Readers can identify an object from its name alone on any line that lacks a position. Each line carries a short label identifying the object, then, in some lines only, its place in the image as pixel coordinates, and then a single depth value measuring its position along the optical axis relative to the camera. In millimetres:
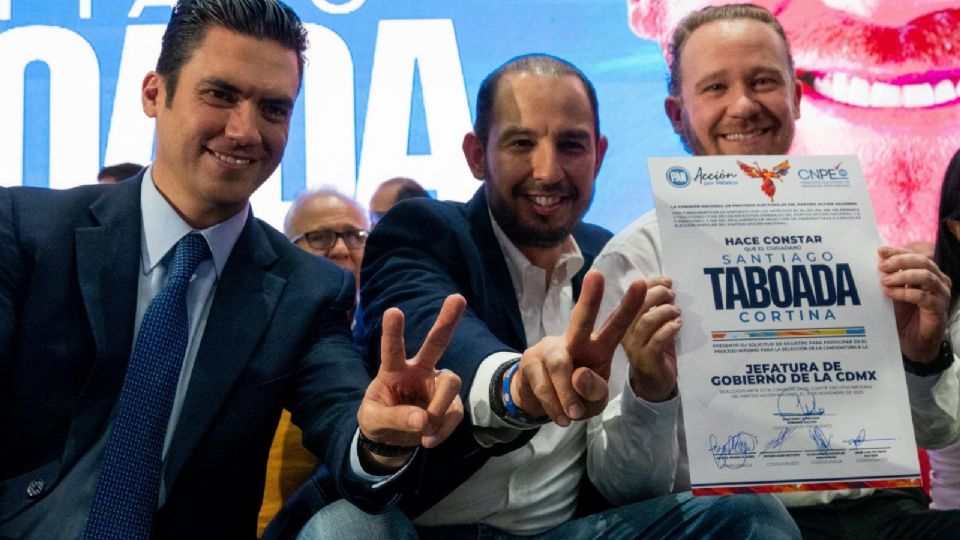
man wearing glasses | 3393
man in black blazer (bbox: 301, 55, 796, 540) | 1475
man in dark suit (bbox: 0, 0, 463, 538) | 1685
